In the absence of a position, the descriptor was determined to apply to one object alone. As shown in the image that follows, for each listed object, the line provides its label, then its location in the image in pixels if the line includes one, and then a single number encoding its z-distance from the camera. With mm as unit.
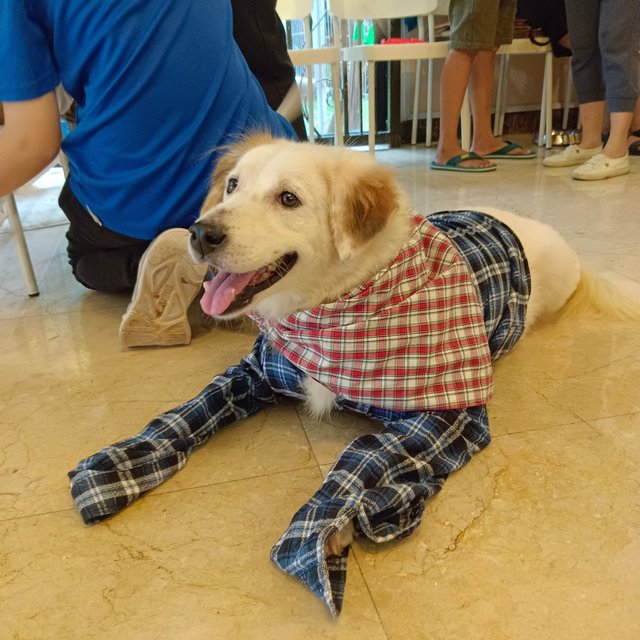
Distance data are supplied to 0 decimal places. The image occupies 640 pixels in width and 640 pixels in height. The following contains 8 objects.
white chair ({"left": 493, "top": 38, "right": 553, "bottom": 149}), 4043
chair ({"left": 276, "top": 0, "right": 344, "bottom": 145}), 3402
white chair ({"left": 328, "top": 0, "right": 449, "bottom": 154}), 3594
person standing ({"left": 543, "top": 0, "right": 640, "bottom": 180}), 3154
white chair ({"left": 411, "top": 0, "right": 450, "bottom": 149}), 3963
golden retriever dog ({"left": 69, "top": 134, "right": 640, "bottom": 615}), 1074
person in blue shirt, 1509
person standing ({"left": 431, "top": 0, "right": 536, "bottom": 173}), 3473
